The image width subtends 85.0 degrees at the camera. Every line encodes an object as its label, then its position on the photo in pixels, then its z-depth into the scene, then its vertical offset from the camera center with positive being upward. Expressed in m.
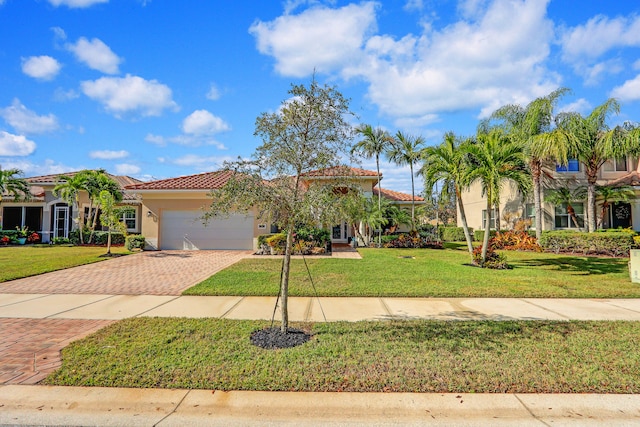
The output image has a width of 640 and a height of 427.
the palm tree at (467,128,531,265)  12.12 +2.39
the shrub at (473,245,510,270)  12.91 -1.11
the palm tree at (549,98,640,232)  17.50 +4.66
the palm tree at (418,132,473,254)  13.44 +2.61
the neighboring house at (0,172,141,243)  24.44 +1.42
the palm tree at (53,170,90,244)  20.89 +2.69
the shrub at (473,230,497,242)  24.52 -0.30
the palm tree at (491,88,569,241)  17.45 +5.47
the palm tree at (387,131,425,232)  22.16 +5.21
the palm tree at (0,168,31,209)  22.22 +3.16
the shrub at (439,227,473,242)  28.00 -0.25
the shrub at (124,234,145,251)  18.36 -0.54
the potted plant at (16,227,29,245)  23.40 -0.24
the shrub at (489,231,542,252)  19.91 -0.63
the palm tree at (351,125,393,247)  21.62 +5.56
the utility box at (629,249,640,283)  9.84 -1.00
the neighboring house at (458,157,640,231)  21.14 +1.74
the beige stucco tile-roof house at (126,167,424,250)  18.91 +0.41
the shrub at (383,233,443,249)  21.80 -0.75
